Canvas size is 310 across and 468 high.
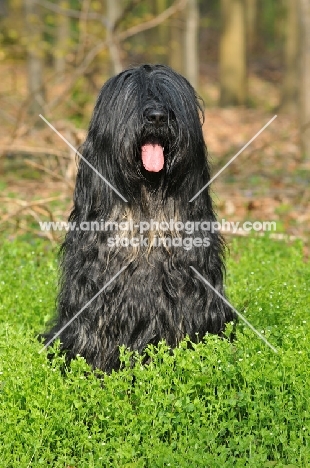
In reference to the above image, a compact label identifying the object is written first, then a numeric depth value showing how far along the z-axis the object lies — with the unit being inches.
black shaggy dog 182.7
